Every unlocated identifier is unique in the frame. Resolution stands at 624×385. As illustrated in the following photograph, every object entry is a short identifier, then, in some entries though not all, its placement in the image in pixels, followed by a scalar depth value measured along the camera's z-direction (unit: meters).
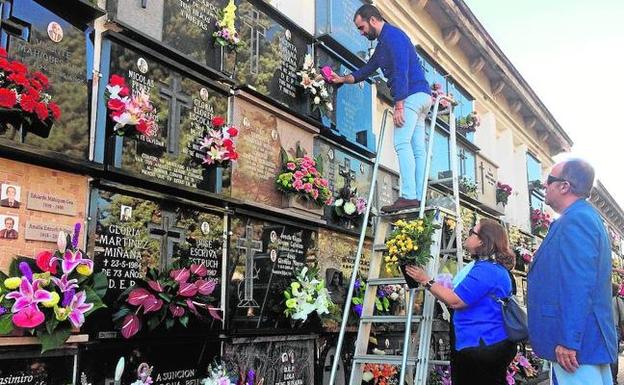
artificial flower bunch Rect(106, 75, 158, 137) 3.78
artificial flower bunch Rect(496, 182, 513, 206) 11.68
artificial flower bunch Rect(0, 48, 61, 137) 3.11
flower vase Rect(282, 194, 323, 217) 5.43
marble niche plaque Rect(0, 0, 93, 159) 3.35
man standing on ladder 5.27
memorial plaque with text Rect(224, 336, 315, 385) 4.73
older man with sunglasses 2.93
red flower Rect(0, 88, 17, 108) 3.07
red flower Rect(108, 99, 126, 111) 3.77
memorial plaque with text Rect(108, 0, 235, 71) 4.19
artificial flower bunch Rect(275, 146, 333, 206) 5.38
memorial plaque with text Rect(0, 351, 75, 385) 3.13
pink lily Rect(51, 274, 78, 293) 3.22
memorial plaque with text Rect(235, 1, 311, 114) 5.32
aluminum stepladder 4.34
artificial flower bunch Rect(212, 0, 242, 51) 4.93
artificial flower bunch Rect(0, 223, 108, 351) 3.06
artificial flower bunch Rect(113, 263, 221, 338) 3.71
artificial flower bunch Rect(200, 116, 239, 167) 4.56
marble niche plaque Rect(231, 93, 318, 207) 5.03
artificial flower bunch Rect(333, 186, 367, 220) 6.27
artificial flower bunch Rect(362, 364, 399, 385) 5.94
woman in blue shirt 3.83
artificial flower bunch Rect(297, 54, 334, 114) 5.90
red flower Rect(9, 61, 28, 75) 3.13
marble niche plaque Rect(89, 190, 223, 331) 3.73
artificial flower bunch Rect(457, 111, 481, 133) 10.66
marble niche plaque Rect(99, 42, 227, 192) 3.97
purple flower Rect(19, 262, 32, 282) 3.14
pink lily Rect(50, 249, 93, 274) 3.29
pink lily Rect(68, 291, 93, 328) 3.24
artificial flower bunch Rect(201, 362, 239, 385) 4.26
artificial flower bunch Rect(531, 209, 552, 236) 13.95
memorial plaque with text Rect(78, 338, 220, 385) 3.60
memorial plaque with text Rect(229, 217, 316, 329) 4.78
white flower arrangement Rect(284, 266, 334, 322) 5.20
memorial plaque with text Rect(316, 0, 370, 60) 6.46
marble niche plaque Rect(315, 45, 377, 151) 6.48
